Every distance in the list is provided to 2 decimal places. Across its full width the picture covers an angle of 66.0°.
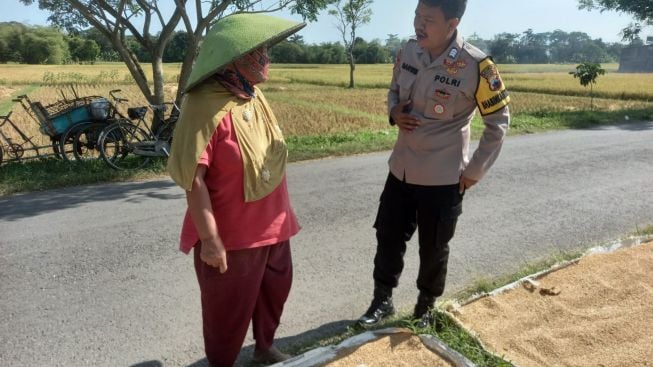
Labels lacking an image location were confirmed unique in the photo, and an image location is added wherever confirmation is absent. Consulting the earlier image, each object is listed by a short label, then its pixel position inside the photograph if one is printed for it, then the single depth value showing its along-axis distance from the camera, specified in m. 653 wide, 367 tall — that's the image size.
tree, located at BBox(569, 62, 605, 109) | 15.75
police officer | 2.44
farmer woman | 1.89
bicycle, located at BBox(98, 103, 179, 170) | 7.06
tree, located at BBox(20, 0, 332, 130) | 7.56
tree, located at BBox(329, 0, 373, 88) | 31.73
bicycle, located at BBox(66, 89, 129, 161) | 7.11
